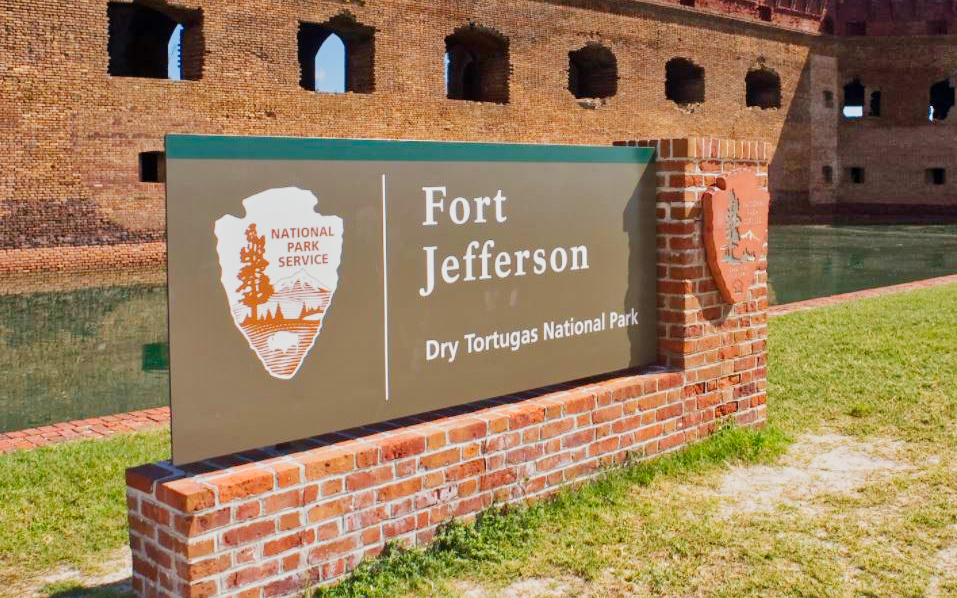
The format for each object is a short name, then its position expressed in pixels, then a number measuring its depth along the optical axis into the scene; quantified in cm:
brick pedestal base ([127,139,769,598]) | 293
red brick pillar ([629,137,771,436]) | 446
